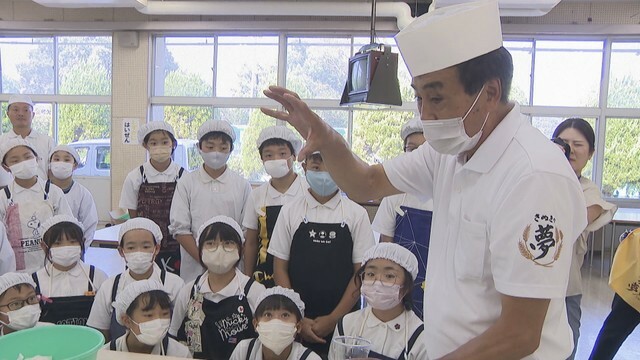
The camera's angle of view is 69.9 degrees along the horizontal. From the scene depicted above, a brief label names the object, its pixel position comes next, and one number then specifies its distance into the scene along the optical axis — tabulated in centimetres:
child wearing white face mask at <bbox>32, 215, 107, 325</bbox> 222
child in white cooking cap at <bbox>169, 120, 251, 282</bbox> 267
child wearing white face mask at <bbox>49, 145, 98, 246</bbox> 327
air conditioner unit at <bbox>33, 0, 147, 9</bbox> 575
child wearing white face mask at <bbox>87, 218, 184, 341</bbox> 218
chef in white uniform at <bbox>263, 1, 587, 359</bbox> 86
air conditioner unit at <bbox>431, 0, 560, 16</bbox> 516
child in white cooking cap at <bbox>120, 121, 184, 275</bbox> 286
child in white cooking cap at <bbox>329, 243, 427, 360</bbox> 189
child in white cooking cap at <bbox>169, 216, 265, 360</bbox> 207
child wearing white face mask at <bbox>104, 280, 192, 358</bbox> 186
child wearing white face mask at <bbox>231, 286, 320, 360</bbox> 183
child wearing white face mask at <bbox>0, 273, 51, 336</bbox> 188
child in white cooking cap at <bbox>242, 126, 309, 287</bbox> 251
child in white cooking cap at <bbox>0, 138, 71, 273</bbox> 264
